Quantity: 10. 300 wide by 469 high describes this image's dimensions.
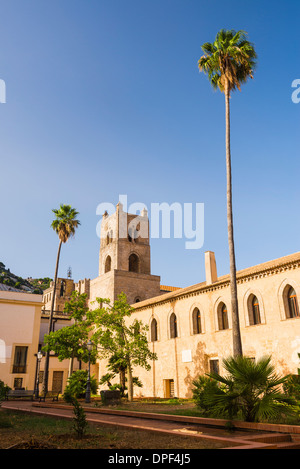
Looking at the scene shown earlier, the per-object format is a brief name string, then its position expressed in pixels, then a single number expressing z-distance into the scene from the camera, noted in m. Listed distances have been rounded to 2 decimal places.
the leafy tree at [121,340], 25.30
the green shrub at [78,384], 26.23
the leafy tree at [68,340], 28.27
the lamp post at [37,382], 29.07
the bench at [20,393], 29.43
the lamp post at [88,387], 21.60
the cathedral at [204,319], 21.69
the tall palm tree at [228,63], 19.47
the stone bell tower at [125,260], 42.00
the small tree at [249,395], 9.91
